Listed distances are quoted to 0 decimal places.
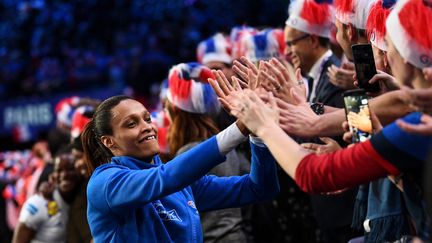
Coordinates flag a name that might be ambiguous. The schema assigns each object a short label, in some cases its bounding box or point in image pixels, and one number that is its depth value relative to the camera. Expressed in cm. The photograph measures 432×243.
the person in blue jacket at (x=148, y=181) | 626
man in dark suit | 894
